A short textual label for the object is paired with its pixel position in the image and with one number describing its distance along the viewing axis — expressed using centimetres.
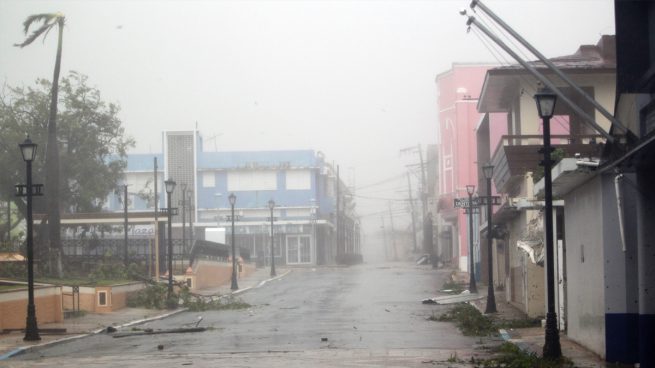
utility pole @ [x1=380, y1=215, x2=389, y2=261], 16012
